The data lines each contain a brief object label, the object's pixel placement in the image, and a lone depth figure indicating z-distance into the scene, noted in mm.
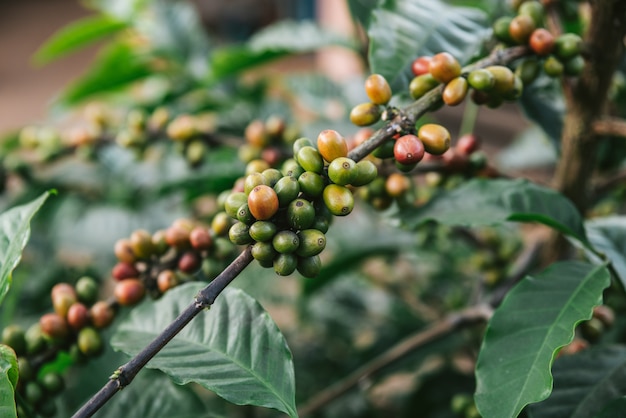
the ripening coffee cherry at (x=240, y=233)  417
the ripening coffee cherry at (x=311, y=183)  423
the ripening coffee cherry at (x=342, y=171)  405
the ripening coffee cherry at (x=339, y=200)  405
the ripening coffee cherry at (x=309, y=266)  426
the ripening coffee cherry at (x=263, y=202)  394
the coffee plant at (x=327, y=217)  446
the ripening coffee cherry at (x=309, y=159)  427
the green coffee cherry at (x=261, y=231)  402
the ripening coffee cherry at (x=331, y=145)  420
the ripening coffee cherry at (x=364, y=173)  423
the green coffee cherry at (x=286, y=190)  409
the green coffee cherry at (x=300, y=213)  405
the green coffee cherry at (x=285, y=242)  400
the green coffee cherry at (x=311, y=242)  407
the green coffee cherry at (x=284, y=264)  407
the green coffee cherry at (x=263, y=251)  401
